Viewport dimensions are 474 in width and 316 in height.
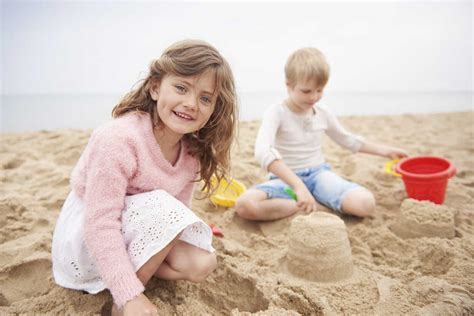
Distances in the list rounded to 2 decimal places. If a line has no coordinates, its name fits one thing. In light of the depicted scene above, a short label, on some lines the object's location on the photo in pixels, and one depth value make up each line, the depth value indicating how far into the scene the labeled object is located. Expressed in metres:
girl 0.91
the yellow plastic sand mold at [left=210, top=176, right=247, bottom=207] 1.83
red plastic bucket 1.69
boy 1.69
